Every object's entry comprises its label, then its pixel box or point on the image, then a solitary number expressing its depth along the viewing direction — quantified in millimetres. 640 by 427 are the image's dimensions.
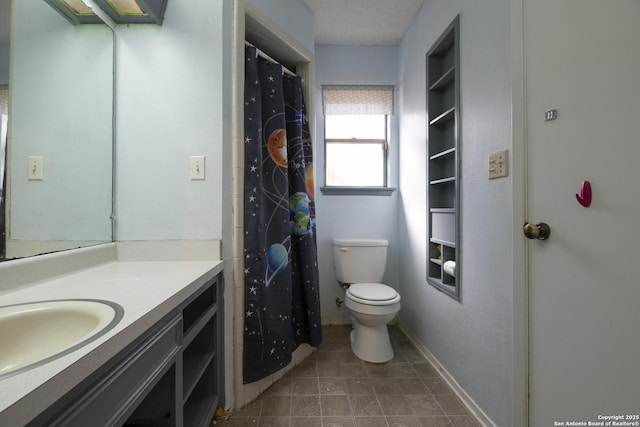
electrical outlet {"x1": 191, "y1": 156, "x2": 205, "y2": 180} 1239
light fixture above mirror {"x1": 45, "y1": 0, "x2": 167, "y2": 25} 1075
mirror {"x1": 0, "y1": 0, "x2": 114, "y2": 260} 852
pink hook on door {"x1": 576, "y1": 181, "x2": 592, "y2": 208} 714
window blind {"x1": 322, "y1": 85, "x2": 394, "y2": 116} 2309
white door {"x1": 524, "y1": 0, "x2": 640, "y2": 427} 646
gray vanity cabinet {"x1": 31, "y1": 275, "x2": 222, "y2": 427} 470
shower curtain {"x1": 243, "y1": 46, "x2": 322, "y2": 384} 1384
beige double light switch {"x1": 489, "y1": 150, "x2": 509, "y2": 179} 1052
